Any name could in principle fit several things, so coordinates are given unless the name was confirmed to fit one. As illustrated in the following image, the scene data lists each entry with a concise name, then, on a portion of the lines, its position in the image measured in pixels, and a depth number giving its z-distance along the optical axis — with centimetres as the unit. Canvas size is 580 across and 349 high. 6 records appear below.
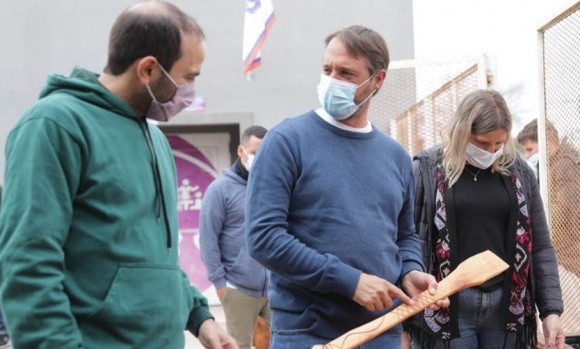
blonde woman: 411
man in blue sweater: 318
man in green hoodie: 221
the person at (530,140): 828
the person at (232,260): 723
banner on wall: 1234
